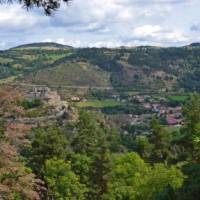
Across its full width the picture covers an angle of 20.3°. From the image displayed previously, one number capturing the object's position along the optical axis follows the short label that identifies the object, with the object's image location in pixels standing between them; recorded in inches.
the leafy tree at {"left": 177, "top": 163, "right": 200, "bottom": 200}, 1065.4
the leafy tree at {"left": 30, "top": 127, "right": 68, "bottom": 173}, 2345.0
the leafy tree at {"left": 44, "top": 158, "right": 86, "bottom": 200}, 2198.6
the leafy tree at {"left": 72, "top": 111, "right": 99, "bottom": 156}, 2839.6
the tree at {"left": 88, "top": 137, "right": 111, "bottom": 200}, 2469.2
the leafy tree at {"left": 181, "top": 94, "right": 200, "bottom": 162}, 2451.3
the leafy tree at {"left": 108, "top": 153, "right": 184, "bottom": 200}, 1904.5
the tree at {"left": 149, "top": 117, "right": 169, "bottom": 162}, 2812.5
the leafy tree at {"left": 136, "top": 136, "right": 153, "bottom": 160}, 2947.8
